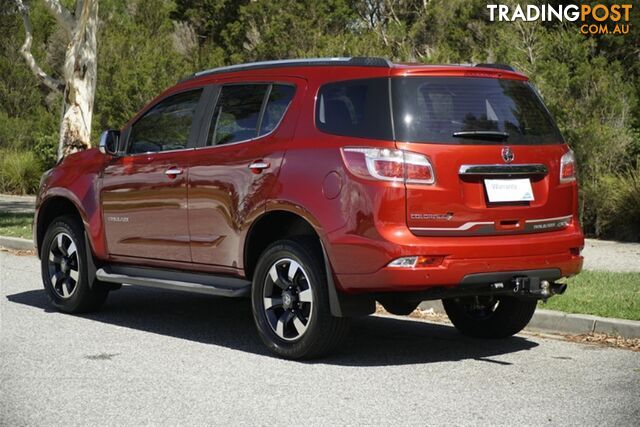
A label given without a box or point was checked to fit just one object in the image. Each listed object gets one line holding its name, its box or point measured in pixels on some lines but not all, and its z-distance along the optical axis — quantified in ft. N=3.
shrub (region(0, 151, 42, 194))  88.43
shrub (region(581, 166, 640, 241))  51.65
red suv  23.20
